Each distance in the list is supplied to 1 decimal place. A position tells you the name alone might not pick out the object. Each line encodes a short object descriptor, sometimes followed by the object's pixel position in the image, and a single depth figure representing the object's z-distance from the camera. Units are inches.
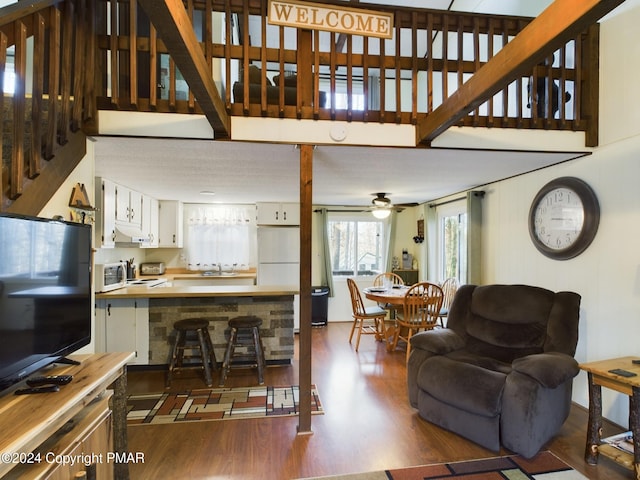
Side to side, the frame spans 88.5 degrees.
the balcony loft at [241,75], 54.0
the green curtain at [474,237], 157.3
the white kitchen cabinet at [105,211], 133.5
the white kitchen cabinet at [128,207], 148.7
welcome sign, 84.7
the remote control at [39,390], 48.1
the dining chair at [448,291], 176.2
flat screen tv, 46.5
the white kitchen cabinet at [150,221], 180.2
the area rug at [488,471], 76.0
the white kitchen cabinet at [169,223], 206.7
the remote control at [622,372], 73.8
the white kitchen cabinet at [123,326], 136.6
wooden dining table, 160.2
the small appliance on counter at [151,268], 210.7
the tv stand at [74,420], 39.9
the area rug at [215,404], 103.3
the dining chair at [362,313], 171.9
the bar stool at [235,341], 127.9
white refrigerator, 204.1
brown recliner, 81.6
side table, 71.4
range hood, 150.5
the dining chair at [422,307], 155.9
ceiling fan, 174.7
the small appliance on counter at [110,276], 136.4
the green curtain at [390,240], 236.1
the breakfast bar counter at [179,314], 136.6
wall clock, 103.1
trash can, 217.8
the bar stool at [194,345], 126.6
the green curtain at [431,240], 213.0
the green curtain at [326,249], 226.8
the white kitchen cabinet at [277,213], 207.2
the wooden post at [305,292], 94.3
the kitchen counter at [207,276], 210.5
